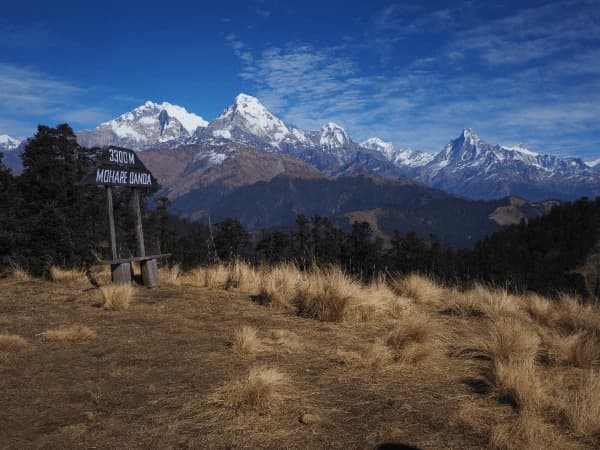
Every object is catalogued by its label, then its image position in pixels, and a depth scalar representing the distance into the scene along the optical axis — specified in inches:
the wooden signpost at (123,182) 461.1
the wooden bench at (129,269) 456.5
